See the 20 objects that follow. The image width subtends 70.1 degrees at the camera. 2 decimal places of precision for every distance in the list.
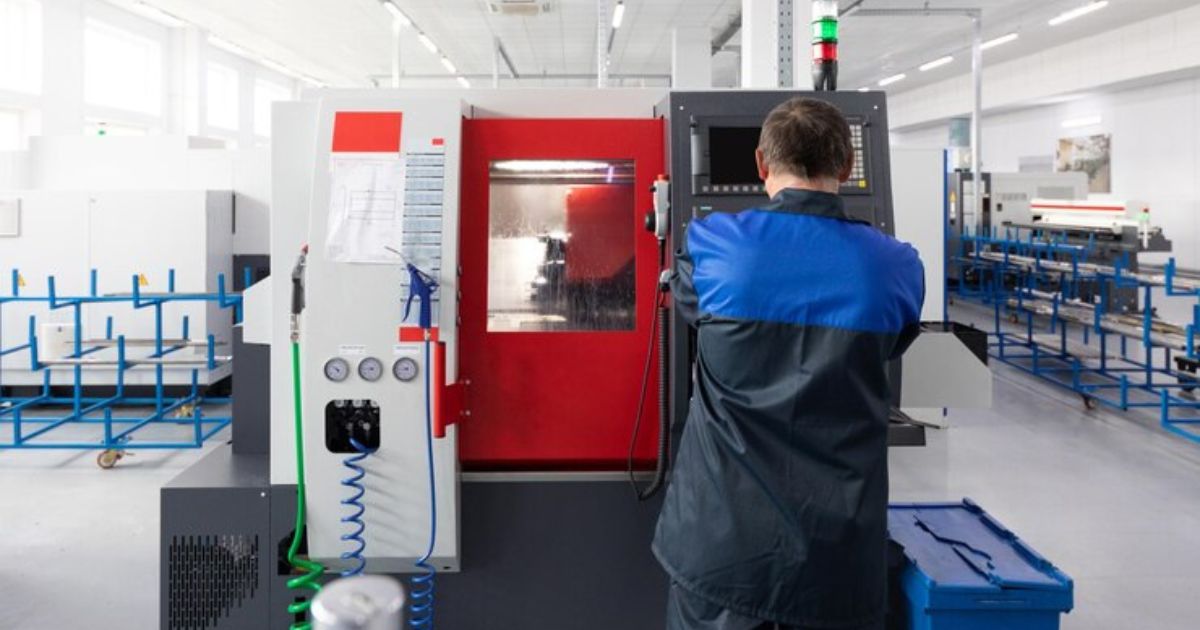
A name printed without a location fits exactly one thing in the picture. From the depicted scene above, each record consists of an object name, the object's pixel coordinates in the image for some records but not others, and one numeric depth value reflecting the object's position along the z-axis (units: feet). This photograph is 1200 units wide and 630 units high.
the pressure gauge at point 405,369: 6.28
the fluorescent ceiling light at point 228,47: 40.86
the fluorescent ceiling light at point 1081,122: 44.79
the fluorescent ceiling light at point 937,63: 44.39
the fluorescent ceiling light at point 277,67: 45.98
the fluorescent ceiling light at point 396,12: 31.49
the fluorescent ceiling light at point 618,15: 31.34
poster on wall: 44.27
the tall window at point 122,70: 33.88
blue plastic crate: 6.04
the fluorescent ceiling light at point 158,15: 33.91
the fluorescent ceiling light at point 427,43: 37.66
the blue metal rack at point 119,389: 16.33
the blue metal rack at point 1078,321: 18.33
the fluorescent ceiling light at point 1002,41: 37.26
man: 4.71
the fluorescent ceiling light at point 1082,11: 32.63
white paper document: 6.28
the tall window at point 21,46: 28.35
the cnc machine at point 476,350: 6.31
